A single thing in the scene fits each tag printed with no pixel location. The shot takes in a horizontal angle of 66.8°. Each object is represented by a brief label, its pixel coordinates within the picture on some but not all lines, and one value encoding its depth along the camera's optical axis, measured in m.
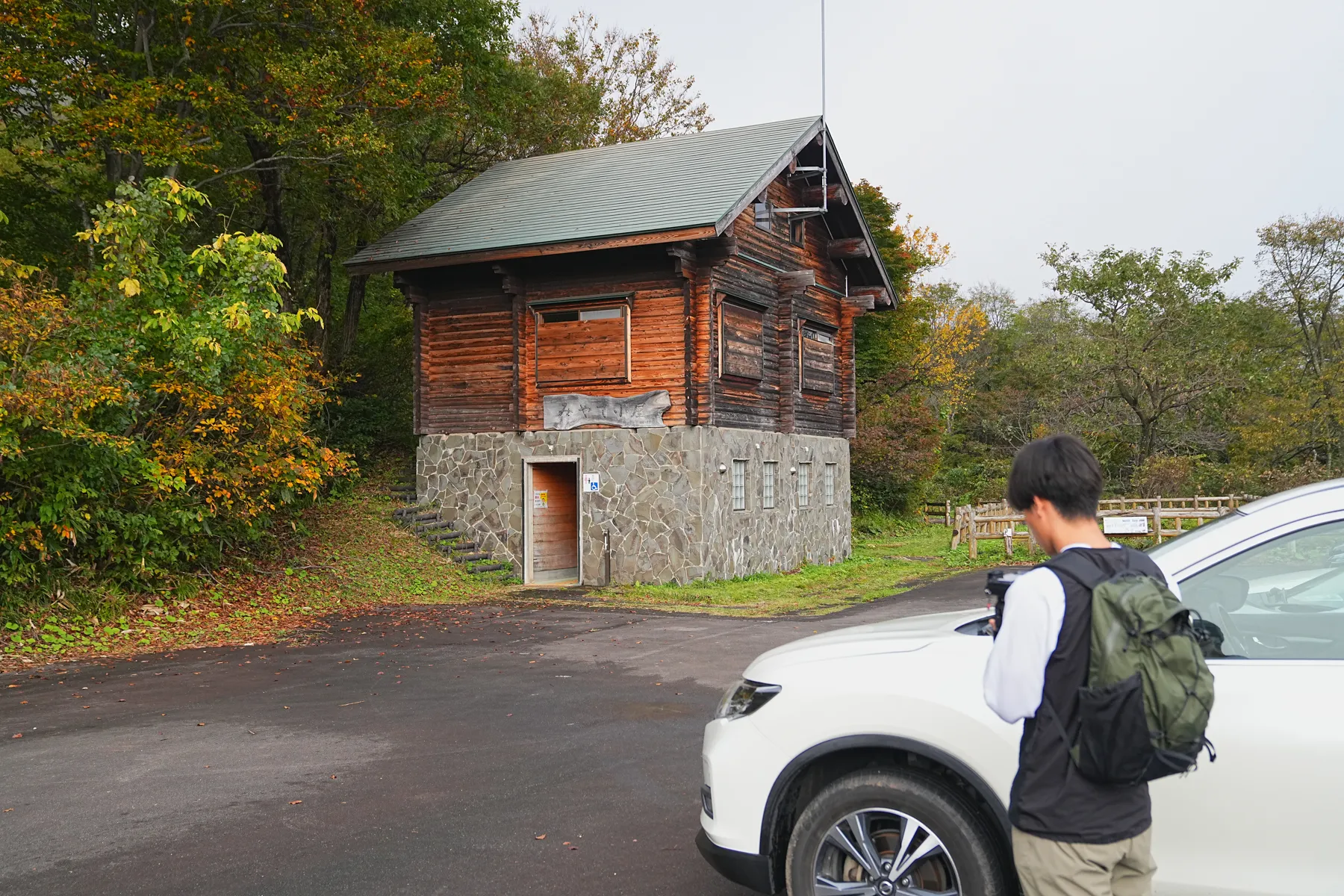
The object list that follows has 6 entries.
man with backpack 2.35
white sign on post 12.79
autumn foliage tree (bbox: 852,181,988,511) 36.41
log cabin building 18.70
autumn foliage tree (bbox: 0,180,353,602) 12.26
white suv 2.99
